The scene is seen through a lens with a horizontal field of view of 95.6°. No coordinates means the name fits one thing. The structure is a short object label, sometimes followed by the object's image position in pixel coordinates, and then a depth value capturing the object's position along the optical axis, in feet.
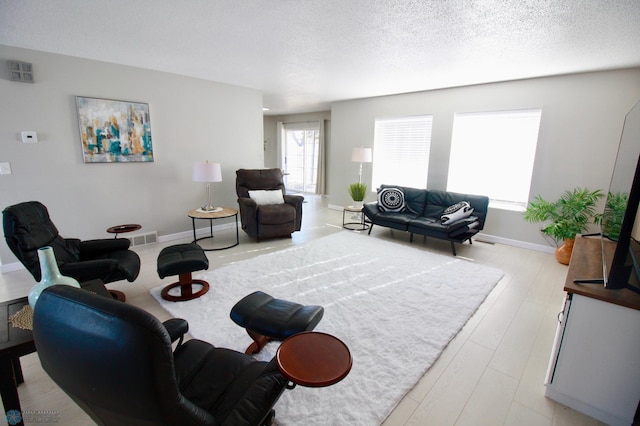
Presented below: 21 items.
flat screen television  4.83
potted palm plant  12.10
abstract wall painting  11.89
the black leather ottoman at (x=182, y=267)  8.54
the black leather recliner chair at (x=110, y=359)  2.40
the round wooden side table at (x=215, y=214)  13.28
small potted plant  18.13
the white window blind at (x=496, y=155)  14.37
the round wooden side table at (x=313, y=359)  3.56
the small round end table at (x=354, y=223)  17.28
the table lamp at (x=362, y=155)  18.17
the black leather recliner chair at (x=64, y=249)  7.09
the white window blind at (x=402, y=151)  17.80
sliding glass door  28.04
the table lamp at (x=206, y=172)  13.25
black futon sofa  13.65
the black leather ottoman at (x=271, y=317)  5.70
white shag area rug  5.52
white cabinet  4.95
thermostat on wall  10.59
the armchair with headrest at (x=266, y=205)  14.42
